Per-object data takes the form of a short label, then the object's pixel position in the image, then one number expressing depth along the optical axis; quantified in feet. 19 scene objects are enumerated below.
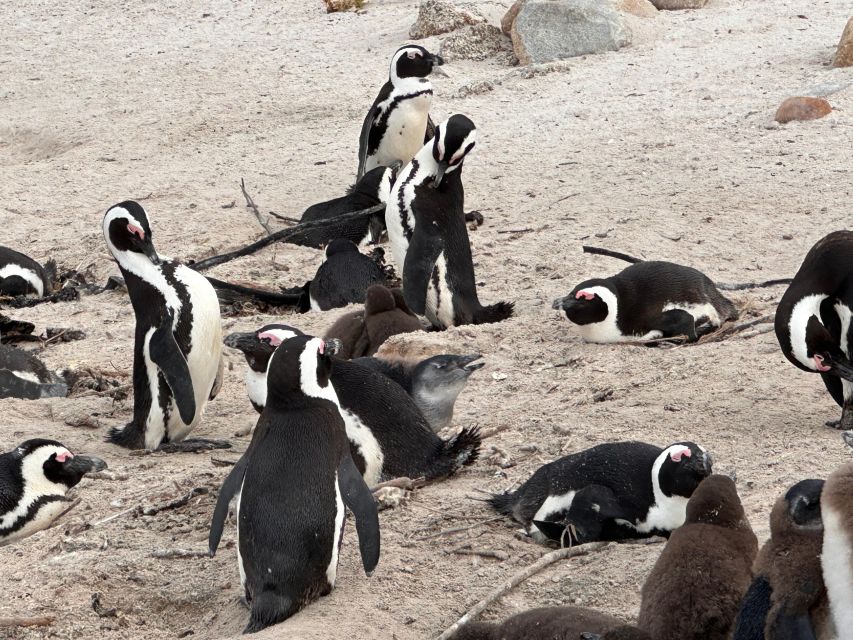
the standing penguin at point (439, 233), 45.09
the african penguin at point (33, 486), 31.60
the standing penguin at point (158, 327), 36.68
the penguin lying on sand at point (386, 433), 28.76
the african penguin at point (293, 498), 22.30
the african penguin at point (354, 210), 55.31
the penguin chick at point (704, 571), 17.84
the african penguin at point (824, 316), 31.30
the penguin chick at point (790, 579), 15.53
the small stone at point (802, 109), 58.70
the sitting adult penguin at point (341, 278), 47.34
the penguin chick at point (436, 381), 33.06
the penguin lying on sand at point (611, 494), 24.57
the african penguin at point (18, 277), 52.74
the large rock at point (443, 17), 79.20
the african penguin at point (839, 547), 14.94
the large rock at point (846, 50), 64.15
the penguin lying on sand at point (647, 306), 39.45
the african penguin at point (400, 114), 61.62
